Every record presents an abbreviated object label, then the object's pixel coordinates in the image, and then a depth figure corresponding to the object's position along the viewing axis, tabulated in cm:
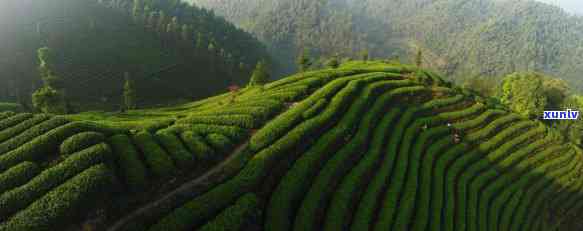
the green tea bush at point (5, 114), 2150
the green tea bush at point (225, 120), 2878
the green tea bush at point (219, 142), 2484
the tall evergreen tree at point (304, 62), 6775
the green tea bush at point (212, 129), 2640
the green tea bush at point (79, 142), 1894
